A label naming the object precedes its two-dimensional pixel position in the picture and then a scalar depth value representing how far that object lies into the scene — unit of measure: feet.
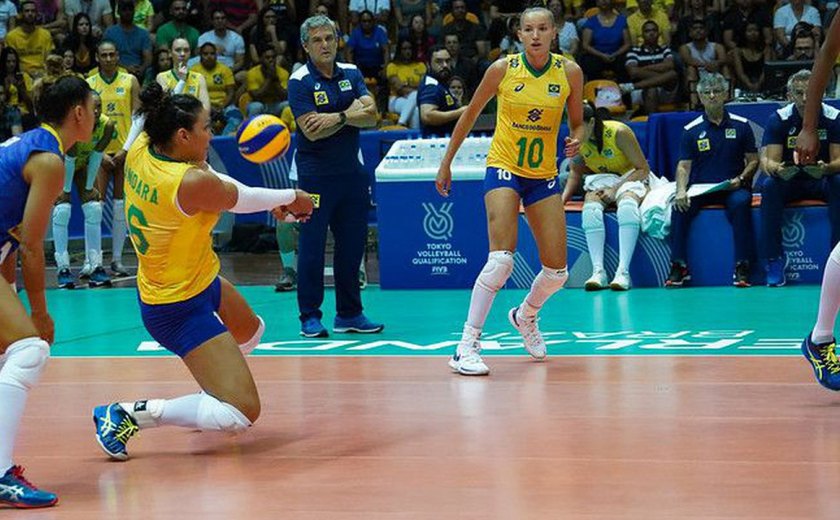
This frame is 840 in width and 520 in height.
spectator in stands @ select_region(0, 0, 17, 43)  56.80
